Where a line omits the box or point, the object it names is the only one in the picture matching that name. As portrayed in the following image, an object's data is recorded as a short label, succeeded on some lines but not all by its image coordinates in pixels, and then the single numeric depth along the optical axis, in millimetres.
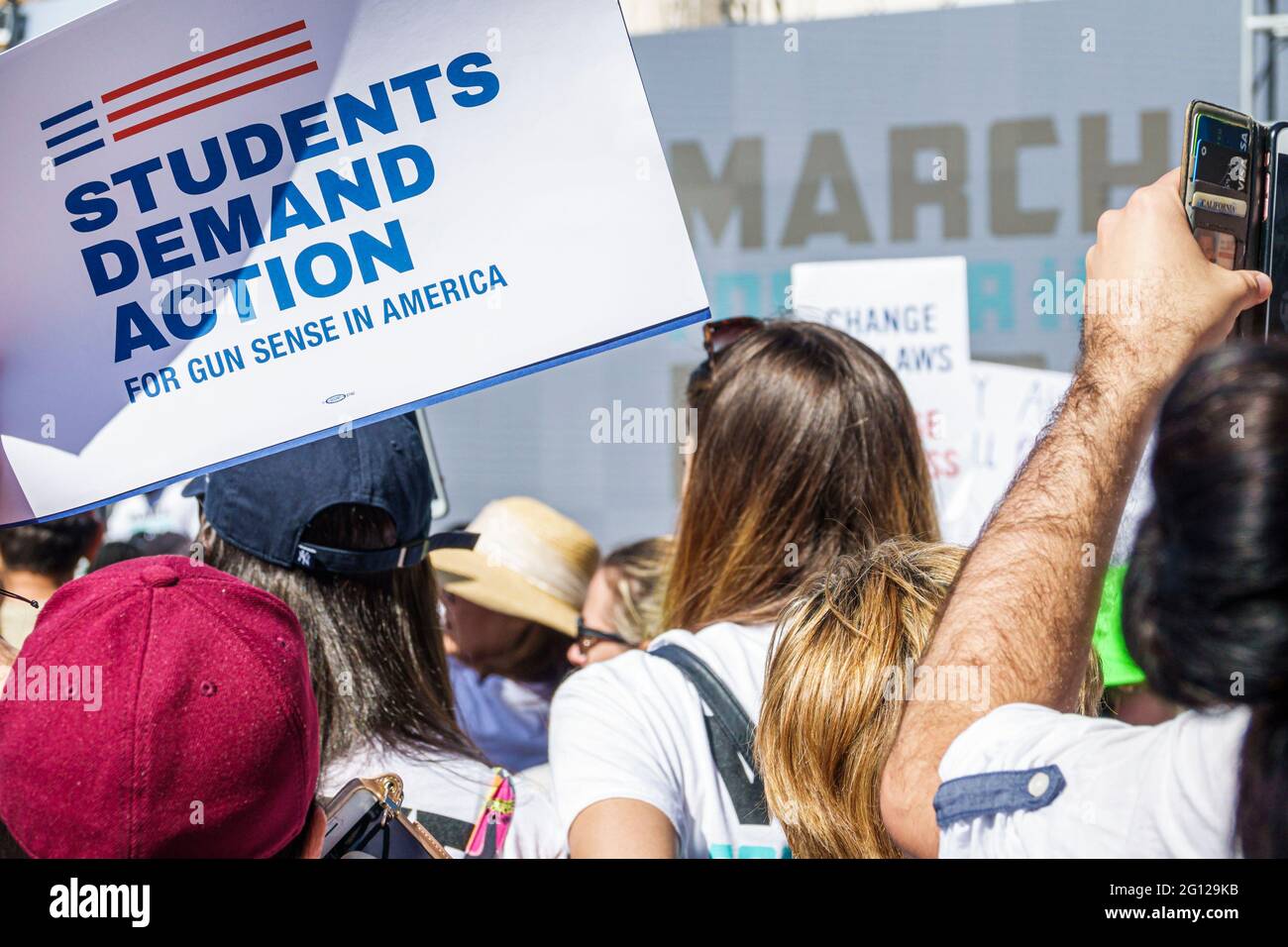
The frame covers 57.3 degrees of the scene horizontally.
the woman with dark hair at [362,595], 1521
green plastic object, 2098
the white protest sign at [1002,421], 3904
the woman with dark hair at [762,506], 1358
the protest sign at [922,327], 3828
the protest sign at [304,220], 1189
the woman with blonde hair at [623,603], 2766
